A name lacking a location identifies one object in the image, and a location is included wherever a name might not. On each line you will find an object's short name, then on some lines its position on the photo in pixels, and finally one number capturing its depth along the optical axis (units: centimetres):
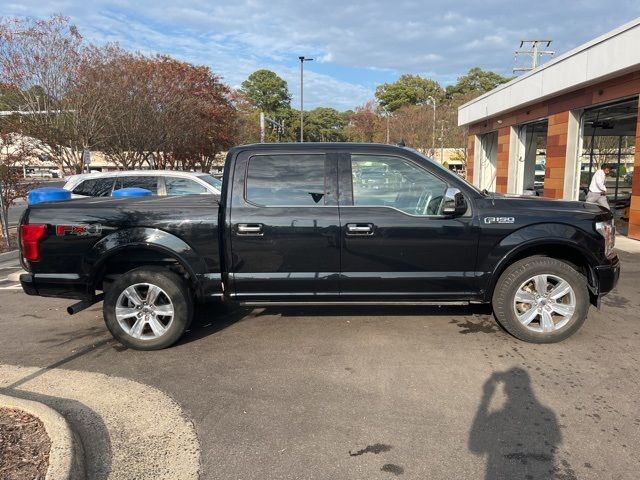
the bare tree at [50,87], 1520
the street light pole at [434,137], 4512
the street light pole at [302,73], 4398
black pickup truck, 456
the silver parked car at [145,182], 948
